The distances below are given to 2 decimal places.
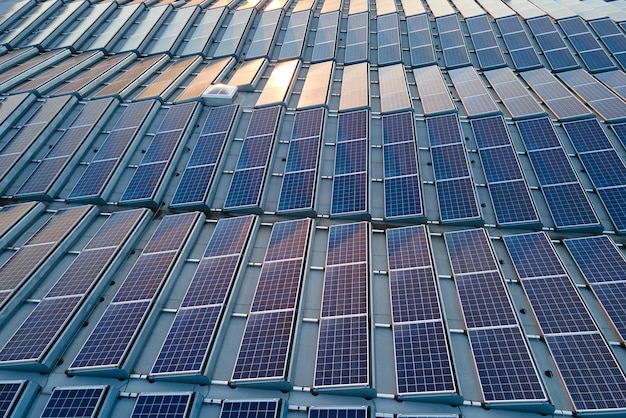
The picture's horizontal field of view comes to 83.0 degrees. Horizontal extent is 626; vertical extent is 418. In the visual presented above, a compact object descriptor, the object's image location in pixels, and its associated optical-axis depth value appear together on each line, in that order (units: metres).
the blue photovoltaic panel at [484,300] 13.82
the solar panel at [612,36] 28.69
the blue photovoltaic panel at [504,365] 11.82
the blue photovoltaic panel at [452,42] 29.72
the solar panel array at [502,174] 17.84
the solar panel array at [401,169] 18.47
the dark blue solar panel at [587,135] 20.53
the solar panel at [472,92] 23.73
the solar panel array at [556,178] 17.38
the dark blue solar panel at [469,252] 15.80
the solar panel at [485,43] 29.28
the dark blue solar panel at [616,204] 17.11
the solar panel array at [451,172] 18.11
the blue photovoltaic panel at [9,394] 12.27
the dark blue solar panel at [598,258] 15.09
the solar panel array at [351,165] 18.89
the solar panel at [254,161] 19.58
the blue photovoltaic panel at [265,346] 12.80
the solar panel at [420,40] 30.06
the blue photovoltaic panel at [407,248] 16.16
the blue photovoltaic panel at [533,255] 15.41
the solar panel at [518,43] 28.94
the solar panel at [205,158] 19.98
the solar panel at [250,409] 11.84
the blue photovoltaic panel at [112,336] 13.38
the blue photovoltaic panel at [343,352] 12.48
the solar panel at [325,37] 31.11
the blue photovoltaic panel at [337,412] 11.66
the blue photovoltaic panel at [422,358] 12.17
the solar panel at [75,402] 12.14
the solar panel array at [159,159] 20.11
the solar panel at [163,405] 12.08
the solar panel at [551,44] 28.62
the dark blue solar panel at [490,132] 21.43
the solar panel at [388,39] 30.52
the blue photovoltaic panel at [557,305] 13.49
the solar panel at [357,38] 30.94
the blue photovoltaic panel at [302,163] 19.22
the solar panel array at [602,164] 17.72
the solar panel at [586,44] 28.23
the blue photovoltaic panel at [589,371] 11.55
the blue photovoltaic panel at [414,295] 14.13
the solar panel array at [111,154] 20.39
